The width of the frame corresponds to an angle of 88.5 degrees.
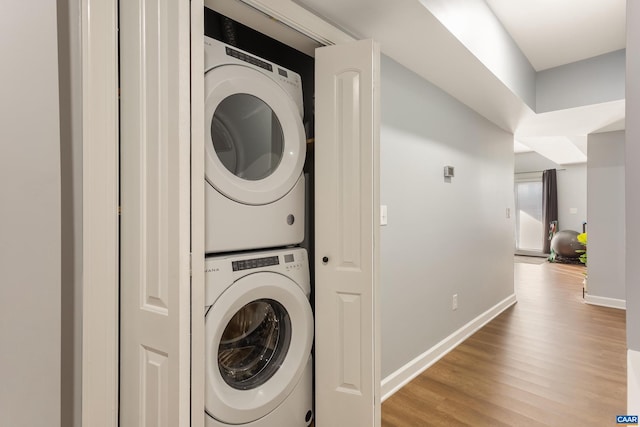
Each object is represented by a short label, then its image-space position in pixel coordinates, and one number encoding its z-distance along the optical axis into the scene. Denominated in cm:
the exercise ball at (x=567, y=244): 671
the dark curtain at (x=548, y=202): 773
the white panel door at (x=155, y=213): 103
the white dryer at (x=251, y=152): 129
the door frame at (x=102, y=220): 111
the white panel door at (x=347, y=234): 152
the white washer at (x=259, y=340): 128
